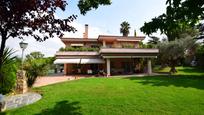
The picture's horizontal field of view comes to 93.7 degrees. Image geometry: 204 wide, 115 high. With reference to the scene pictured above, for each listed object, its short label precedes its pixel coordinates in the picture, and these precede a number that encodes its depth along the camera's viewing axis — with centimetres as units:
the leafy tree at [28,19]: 250
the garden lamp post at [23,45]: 784
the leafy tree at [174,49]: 1712
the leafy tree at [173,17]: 266
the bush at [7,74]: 715
